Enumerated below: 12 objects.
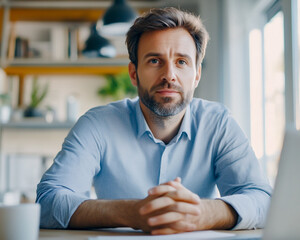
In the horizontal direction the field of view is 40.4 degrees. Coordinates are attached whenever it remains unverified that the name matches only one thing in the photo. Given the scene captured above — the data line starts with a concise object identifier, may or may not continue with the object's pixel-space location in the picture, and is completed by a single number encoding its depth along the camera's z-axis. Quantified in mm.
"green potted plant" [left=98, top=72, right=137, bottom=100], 4016
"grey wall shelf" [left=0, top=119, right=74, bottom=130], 3898
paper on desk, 882
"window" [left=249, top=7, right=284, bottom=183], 2773
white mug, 781
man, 1336
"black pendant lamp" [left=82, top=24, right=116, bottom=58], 3295
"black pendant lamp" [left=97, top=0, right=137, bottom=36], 2754
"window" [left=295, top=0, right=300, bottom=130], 2041
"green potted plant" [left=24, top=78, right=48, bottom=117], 3979
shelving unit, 4016
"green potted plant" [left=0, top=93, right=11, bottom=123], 3871
